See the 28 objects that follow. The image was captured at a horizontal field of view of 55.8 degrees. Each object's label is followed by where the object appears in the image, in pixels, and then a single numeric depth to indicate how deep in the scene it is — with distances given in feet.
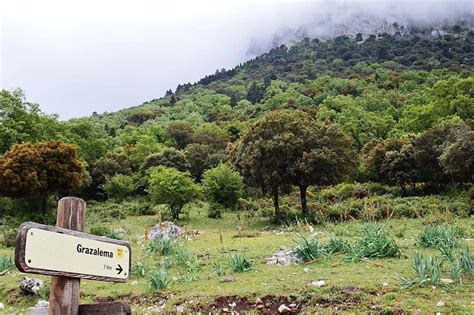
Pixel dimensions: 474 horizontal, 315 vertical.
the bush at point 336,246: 32.99
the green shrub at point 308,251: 31.76
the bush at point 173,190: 83.35
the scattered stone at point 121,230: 67.77
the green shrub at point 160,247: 41.27
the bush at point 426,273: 23.09
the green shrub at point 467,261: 23.72
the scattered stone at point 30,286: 31.01
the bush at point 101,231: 54.83
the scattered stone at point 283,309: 22.75
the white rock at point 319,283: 25.05
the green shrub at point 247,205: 96.60
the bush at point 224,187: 94.02
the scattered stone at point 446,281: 23.29
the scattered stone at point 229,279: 29.09
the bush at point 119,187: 121.08
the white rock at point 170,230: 57.21
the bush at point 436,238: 31.27
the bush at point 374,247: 31.09
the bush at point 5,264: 38.86
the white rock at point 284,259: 32.71
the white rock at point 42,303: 27.94
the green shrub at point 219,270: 31.04
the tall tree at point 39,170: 77.00
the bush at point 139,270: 34.21
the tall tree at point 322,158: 77.10
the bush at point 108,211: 90.07
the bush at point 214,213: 85.76
